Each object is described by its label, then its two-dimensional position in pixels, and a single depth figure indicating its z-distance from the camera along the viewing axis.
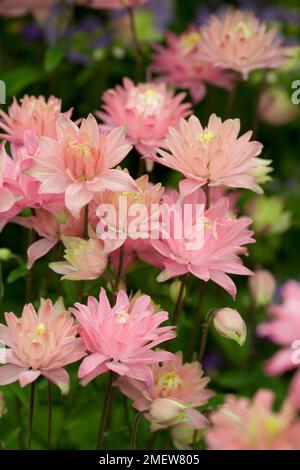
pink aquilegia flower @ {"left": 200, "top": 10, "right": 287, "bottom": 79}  1.14
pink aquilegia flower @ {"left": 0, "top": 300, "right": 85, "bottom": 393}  0.95
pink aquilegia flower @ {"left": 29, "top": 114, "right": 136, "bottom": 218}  0.97
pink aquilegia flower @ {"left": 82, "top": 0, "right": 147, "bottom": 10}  1.20
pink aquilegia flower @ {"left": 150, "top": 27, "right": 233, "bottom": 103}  1.19
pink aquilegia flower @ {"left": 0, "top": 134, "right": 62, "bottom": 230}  0.98
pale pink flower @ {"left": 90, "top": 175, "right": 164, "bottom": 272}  0.97
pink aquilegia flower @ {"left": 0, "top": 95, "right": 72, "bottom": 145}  1.04
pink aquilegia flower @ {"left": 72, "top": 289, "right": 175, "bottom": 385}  0.94
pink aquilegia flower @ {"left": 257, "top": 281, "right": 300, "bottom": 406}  0.87
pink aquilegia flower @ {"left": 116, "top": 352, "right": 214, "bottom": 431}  0.96
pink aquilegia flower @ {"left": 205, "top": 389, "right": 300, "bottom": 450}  0.88
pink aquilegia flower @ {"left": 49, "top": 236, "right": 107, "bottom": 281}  0.97
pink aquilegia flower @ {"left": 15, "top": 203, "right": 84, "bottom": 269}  1.01
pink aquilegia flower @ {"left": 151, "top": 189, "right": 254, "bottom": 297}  0.97
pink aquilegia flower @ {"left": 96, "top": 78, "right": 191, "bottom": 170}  1.09
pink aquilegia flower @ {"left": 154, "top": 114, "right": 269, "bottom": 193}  1.00
